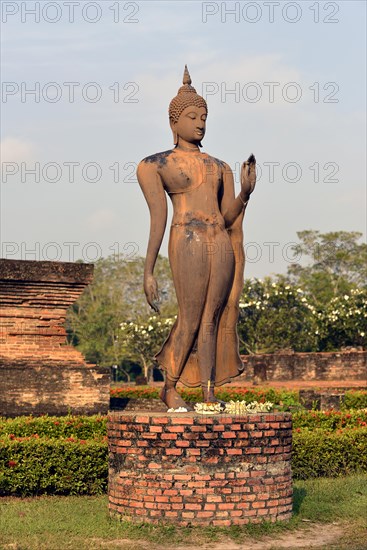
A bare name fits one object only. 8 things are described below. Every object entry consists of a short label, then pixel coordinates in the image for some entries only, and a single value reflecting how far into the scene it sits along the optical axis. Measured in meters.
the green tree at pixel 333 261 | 50.03
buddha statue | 7.59
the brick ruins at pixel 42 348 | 12.13
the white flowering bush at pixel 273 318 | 37.22
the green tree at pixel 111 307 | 46.00
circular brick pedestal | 6.79
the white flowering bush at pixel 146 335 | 40.19
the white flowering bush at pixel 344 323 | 33.66
